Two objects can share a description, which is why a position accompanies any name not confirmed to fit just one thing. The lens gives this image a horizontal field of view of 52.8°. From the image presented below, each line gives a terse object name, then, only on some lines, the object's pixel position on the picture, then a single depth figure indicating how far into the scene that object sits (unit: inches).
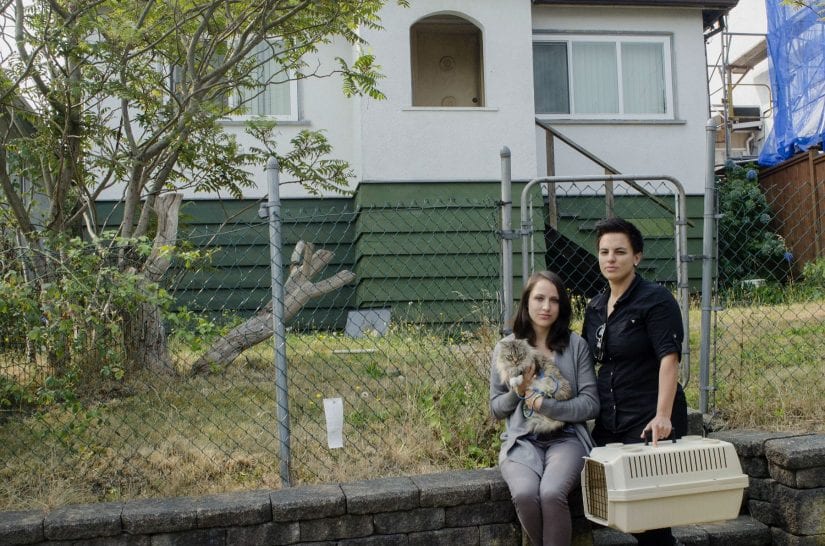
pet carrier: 125.6
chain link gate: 395.5
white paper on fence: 165.9
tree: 221.9
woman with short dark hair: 135.3
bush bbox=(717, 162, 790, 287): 421.7
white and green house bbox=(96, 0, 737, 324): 383.2
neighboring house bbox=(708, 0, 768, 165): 575.8
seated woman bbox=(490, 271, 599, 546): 136.3
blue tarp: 491.2
